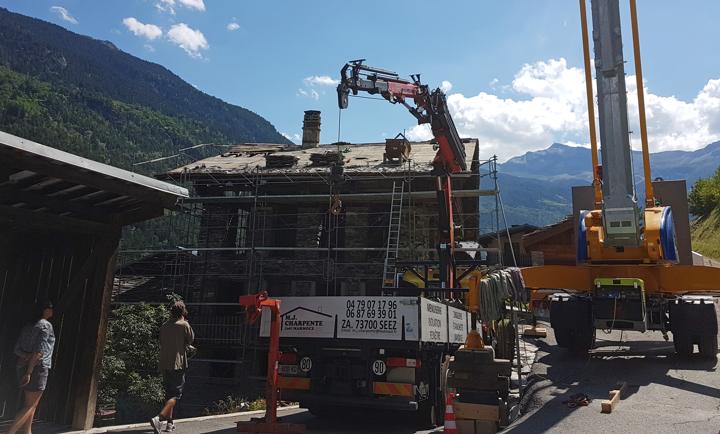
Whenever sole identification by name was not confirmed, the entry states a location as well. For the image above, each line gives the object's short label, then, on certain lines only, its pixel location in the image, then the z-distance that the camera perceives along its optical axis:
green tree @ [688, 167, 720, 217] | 42.62
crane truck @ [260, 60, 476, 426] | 7.68
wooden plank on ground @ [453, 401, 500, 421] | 7.62
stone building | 20.59
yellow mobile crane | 11.02
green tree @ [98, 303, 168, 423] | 16.95
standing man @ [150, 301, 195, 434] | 7.20
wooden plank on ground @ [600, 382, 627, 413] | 8.04
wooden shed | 6.81
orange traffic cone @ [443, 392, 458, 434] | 7.04
